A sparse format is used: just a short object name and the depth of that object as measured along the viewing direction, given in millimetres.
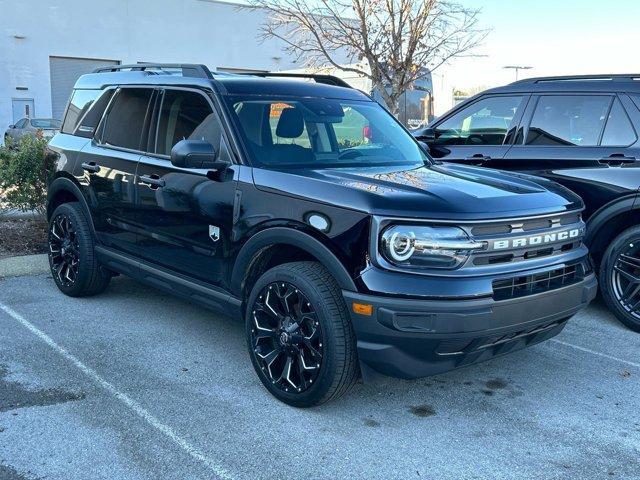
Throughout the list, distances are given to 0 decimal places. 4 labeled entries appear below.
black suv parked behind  5562
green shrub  7926
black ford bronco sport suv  3486
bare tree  13398
